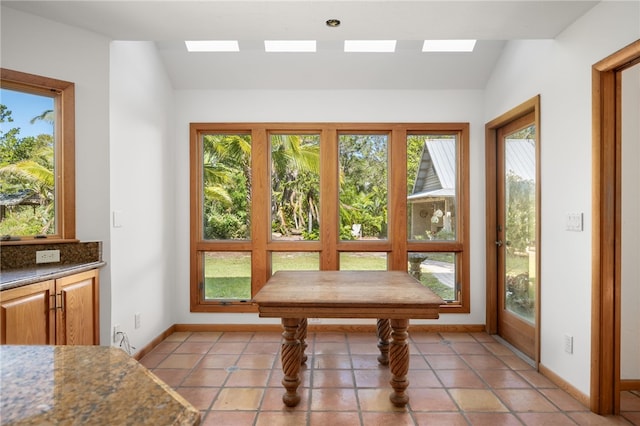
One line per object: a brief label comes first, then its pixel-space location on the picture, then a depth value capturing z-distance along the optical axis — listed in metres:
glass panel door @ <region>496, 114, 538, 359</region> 3.35
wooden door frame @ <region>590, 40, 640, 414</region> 2.42
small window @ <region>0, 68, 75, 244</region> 2.52
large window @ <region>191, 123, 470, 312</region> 4.16
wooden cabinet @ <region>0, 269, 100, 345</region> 2.01
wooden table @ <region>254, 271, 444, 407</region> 2.40
